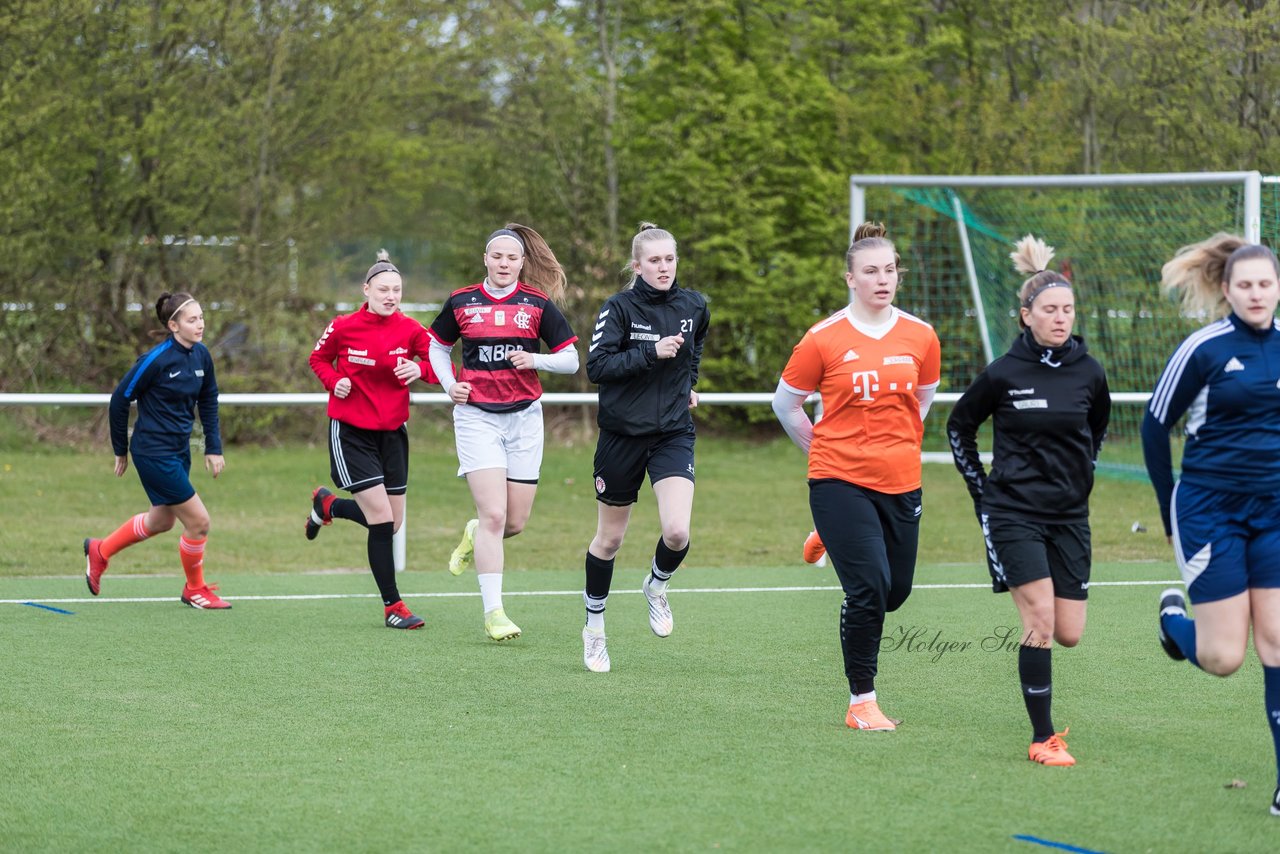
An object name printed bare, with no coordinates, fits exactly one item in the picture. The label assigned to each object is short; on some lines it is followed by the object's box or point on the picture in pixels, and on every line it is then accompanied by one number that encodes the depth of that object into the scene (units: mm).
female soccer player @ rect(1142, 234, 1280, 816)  9461
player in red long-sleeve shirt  16562
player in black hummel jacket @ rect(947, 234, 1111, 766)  10602
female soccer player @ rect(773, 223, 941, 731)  11531
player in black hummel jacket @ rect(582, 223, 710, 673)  13898
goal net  30984
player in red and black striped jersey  15305
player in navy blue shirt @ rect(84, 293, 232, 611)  17141
